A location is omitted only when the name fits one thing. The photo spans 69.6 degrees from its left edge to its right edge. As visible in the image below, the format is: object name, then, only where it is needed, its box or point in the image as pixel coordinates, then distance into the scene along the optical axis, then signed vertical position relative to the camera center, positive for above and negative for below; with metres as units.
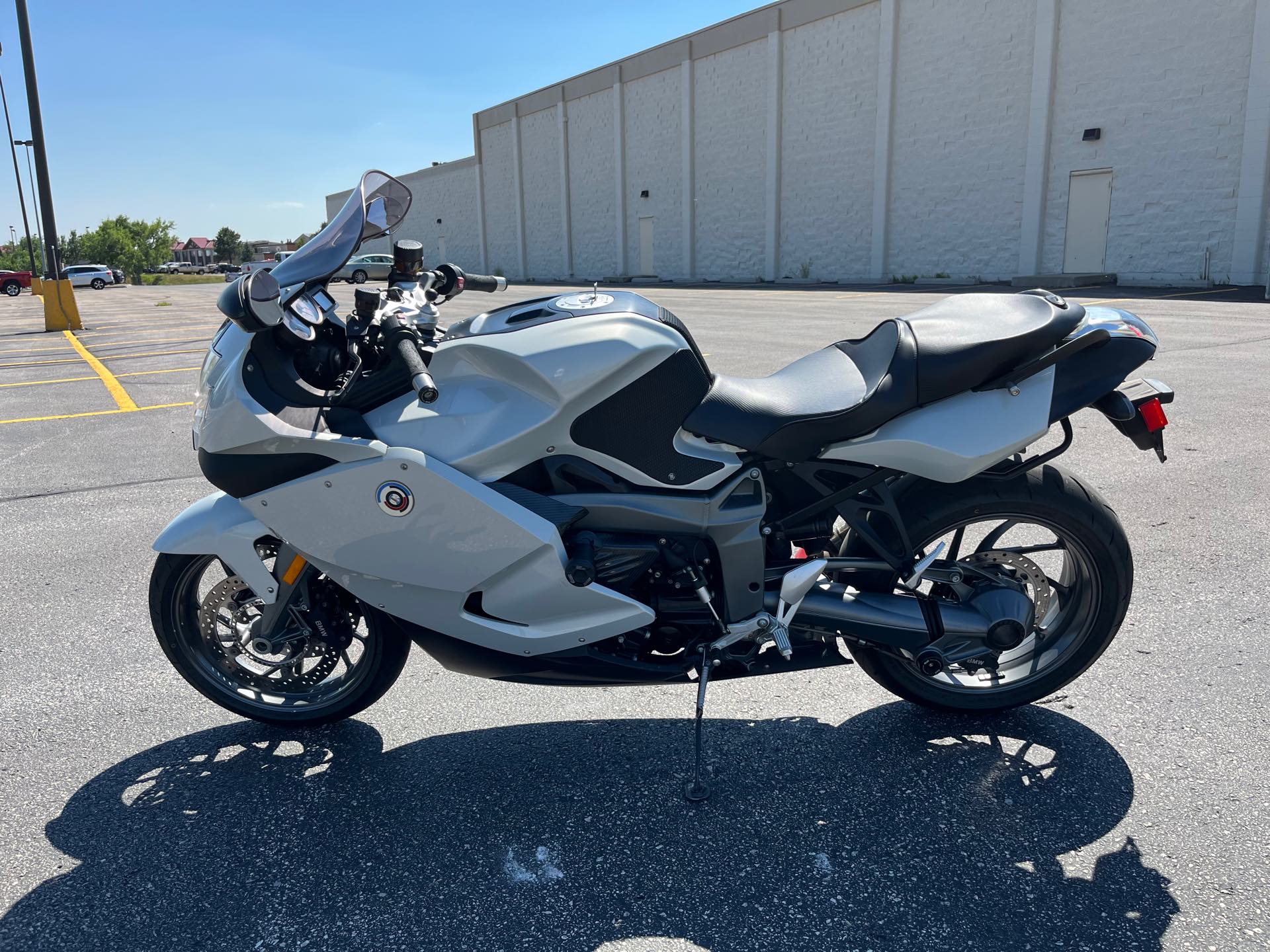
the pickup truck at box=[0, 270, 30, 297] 47.14 +0.12
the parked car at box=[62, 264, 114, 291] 59.19 +0.47
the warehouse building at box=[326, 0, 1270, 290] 21.11 +3.57
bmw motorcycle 2.52 -0.56
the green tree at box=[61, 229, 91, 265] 97.81 +3.75
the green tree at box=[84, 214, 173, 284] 93.81 +3.94
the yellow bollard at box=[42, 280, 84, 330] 19.94 -0.51
